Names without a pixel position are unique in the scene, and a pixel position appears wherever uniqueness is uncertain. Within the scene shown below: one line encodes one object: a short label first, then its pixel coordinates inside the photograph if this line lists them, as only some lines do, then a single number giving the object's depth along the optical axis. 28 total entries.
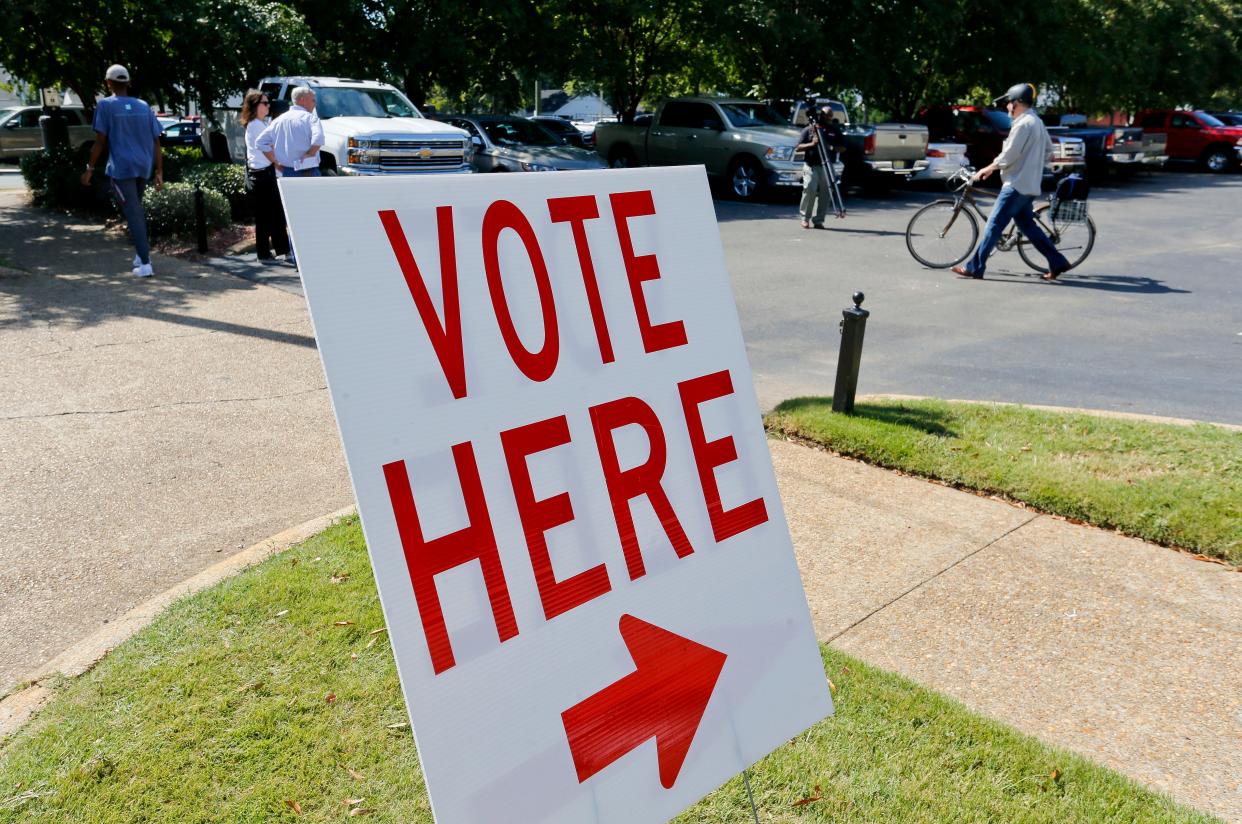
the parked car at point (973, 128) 24.89
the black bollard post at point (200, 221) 11.91
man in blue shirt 9.84
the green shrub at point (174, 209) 12.66
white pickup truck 14.02
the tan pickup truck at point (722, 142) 18.53
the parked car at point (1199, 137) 30.42
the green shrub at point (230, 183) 14.27
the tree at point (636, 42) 22.97
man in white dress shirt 10.09
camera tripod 14.07
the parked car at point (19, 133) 28.80
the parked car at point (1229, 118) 31.27
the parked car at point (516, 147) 17.22
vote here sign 1.77
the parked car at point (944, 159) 20.69
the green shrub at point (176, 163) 15.89
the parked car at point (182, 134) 29.06
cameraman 14.30
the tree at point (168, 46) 15.35
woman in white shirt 10.80
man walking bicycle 10.09
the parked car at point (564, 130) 19.47
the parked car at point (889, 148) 19.78
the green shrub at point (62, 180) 14.96
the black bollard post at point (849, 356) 5.90
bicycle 11.23
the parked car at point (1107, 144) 25.12
